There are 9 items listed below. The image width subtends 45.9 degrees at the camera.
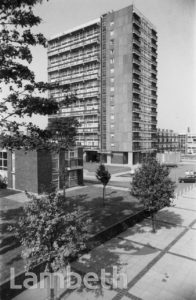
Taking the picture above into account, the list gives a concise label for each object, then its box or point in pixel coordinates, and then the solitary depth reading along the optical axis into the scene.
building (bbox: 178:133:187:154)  128.62
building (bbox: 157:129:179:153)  106.38
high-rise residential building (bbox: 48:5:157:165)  61.97
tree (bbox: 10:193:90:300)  8.89
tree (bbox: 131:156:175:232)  17.19
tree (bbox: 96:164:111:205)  25.28
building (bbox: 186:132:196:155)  129.38
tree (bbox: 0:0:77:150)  8.89
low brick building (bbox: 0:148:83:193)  29.27
